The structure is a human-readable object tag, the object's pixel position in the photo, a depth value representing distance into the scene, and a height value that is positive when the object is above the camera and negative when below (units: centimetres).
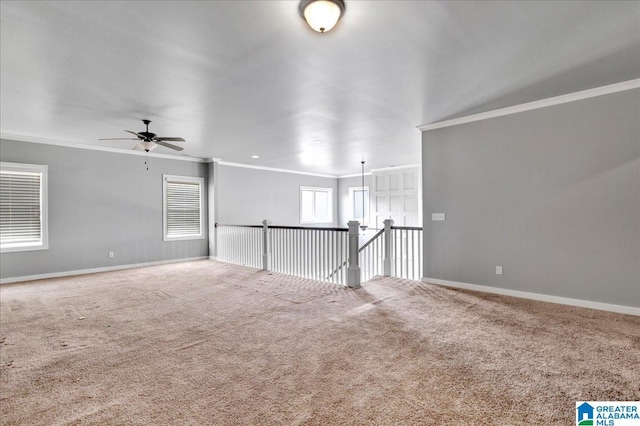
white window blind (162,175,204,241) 732 +21
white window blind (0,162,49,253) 532 +19
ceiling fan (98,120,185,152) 451 +115
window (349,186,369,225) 1078 +39
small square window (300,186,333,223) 1041 +37
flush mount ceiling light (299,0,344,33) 199 +136
